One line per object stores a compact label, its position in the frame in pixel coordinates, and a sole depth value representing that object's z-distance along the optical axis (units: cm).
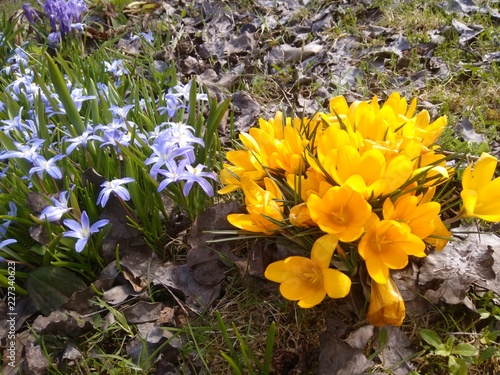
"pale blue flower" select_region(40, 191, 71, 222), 46
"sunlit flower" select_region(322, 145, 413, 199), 35
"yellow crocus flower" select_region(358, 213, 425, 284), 34
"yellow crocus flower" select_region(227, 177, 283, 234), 38
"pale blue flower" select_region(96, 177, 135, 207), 46
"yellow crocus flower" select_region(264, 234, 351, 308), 35
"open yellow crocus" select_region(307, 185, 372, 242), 35
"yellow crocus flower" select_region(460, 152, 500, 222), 36
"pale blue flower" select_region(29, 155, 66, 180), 49
